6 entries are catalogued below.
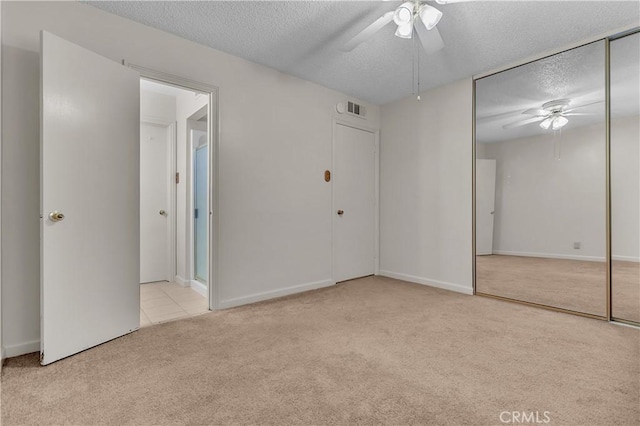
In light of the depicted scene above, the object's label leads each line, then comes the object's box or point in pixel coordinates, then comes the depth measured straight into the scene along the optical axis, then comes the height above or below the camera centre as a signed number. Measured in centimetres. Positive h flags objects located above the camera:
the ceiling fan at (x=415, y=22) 198 +131
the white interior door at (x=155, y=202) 402 +13
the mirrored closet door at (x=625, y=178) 252 +31
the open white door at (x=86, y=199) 189 +8
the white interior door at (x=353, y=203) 398 +14
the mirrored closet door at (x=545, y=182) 270 +32
